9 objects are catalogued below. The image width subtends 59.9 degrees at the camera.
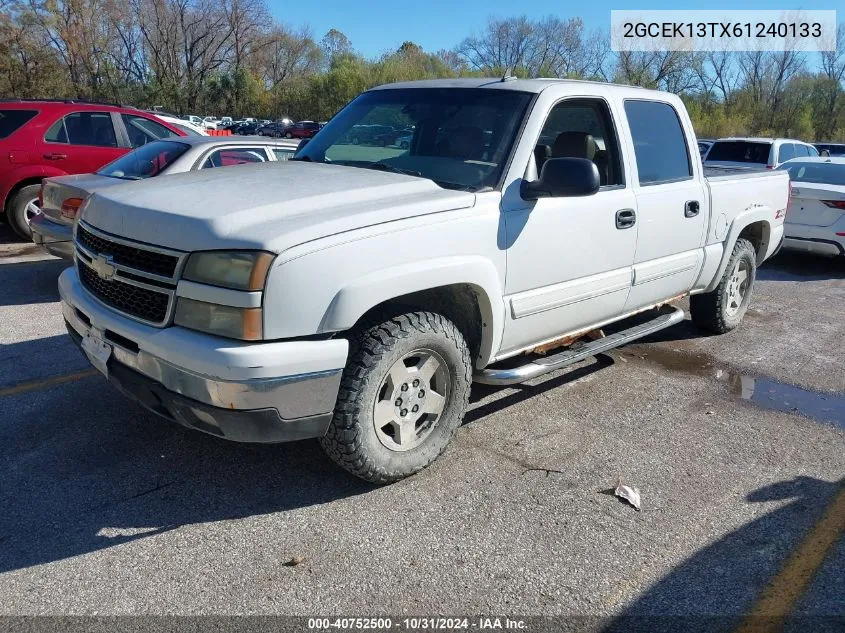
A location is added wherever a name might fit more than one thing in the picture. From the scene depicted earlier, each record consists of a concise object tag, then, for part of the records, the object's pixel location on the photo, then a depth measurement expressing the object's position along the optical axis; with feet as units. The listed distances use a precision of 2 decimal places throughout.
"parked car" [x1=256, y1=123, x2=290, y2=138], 155.27
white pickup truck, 9.71
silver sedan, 21.68
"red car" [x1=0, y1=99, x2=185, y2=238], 29.66
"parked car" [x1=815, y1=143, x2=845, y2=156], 76.84
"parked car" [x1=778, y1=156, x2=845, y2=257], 30.86
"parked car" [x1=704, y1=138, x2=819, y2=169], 46.60
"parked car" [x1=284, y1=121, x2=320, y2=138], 144.32
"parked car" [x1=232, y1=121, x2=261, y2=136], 165.39
